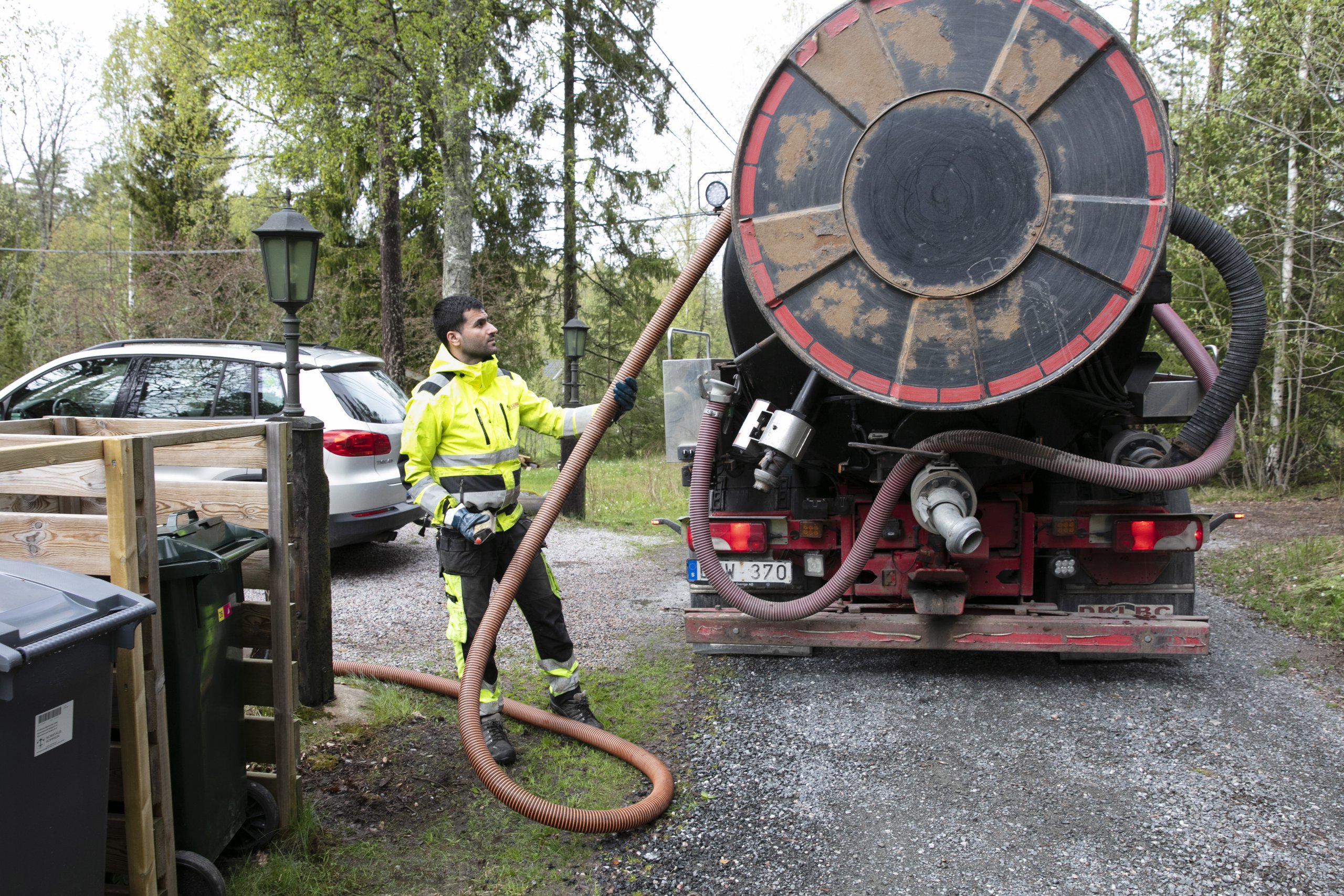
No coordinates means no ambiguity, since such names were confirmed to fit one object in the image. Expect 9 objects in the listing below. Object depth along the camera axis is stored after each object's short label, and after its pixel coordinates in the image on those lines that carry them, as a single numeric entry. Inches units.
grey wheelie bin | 70.9
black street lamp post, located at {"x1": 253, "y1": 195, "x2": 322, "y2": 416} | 202.4
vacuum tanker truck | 130.9
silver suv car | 266.2
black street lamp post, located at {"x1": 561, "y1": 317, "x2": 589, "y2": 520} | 393.1
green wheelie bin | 98.4
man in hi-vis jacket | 143.5
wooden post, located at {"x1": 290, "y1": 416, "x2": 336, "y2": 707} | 167.2
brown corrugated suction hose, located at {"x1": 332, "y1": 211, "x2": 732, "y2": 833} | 121.3
